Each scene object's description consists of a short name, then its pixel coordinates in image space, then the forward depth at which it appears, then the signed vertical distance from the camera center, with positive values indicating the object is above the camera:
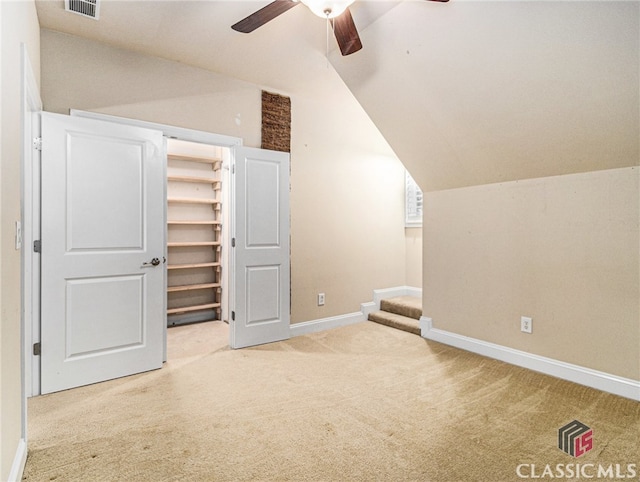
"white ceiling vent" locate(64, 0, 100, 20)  2.33 +1.55
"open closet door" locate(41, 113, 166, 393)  2.52 -0.11
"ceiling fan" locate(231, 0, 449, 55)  1.93 +1.27
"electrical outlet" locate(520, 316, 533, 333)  2.94 -0.72
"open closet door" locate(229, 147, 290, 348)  3.42 -0.10
